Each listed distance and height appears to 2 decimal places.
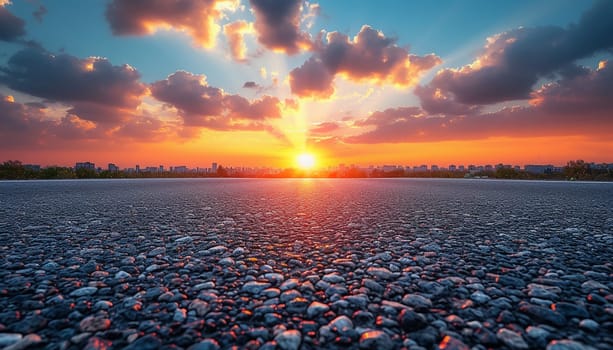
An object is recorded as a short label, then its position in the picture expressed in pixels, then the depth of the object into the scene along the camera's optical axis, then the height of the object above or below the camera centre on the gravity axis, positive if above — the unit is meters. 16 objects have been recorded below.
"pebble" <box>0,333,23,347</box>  0.17 -0.10
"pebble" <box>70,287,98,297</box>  0.23 -0.10
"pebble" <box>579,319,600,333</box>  0.18 -0.10
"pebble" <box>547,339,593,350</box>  0.16 -0.10
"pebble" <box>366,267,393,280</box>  0.27 -0.10
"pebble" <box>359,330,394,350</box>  0.17 -0.10
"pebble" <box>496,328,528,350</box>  0.17 -0.10
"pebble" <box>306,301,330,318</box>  0.20 -0.10
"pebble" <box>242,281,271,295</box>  0.24 -0.10
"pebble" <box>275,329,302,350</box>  0.17 -0.10
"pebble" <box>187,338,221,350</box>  0.17 -0.10
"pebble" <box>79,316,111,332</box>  0.18 -0.10
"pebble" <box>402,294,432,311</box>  0.21 -0.10
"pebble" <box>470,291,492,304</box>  0.22 -0.10
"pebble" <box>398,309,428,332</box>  0.19 -0.10
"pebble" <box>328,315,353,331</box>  0.19 -0.10
